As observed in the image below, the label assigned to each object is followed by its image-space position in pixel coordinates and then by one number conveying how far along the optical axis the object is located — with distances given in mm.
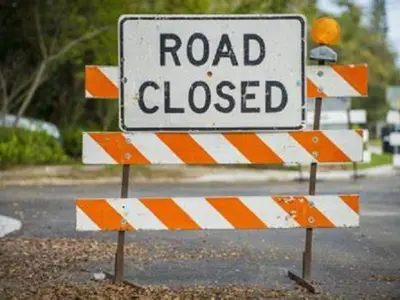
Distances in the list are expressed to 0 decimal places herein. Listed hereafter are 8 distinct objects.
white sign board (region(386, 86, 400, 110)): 30656
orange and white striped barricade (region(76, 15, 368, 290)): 6707
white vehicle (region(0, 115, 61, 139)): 26756
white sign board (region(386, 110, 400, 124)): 26562
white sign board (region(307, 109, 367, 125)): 28734
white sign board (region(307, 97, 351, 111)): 28456
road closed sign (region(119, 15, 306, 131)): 6730
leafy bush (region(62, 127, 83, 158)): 28266
